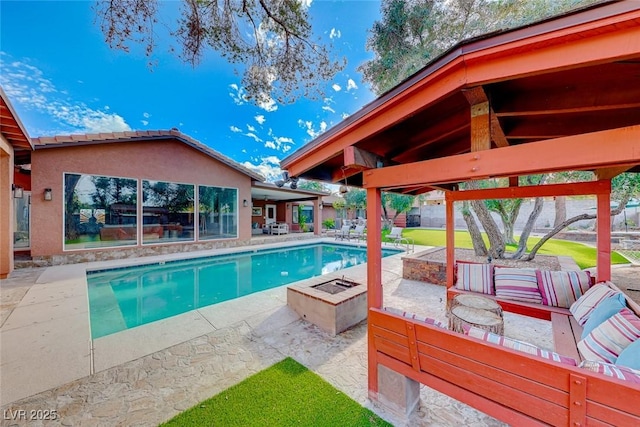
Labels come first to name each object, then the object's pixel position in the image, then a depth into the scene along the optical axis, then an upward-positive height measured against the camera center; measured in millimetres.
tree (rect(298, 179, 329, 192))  45925 +5048
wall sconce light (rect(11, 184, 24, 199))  7518 +659
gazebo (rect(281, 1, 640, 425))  1427 +809
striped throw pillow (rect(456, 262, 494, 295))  4336 -1212
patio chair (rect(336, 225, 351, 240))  16294 -1506
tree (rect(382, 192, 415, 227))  21266 +837
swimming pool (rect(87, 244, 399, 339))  5551 -2243
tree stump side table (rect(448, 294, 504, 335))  2840 -1287
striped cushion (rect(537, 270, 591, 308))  3604 -1129
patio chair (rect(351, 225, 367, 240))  15840 -1502
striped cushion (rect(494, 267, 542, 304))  3834 -1194
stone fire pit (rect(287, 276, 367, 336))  3889 -1536
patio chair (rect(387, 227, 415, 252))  13619 -1489
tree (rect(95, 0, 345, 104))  4426 +3617
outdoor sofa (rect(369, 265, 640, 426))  1401 -1126
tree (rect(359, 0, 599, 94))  7113 +5720
